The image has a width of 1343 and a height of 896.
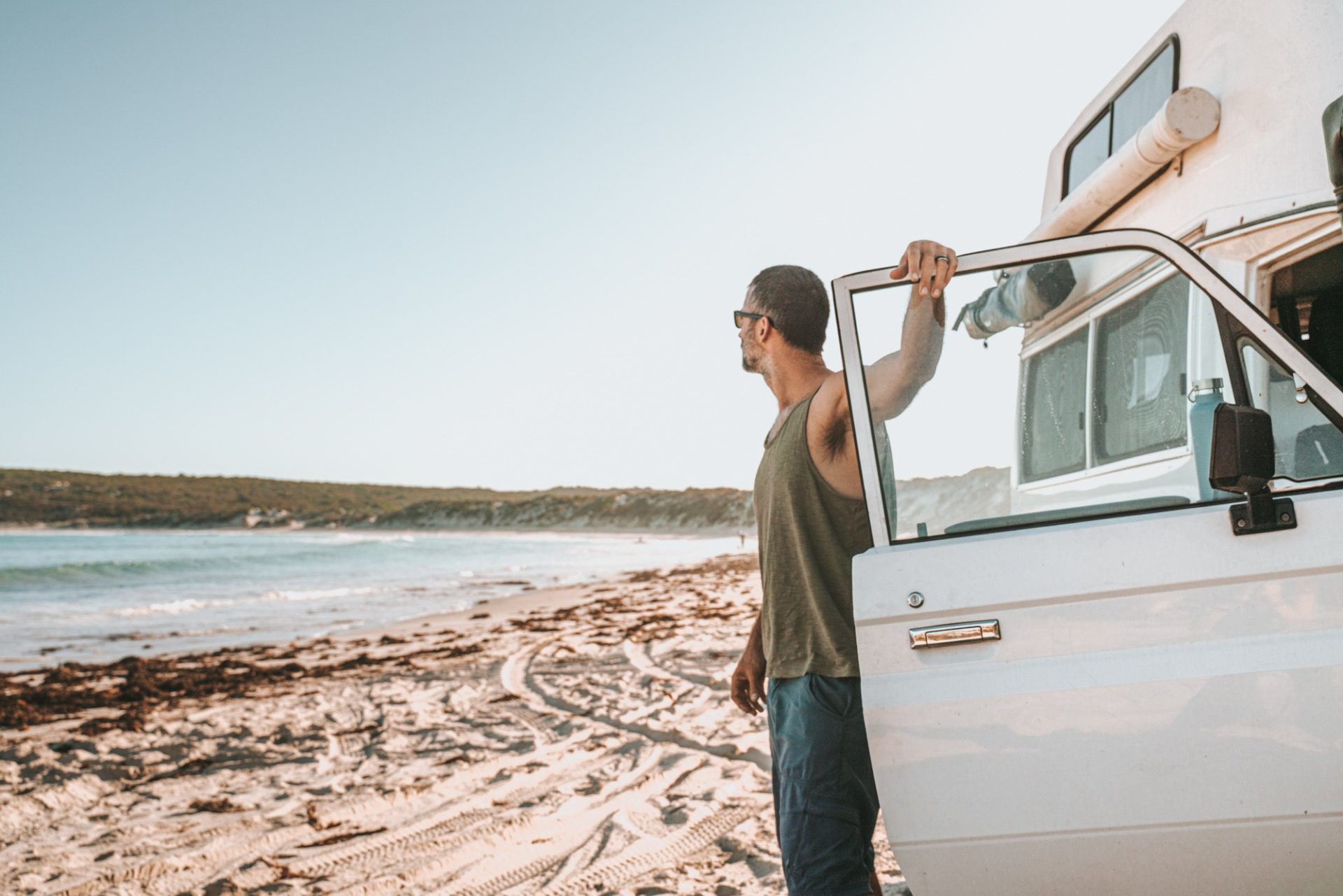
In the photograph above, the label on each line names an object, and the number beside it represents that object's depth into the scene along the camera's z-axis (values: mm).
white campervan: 1808
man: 2145
